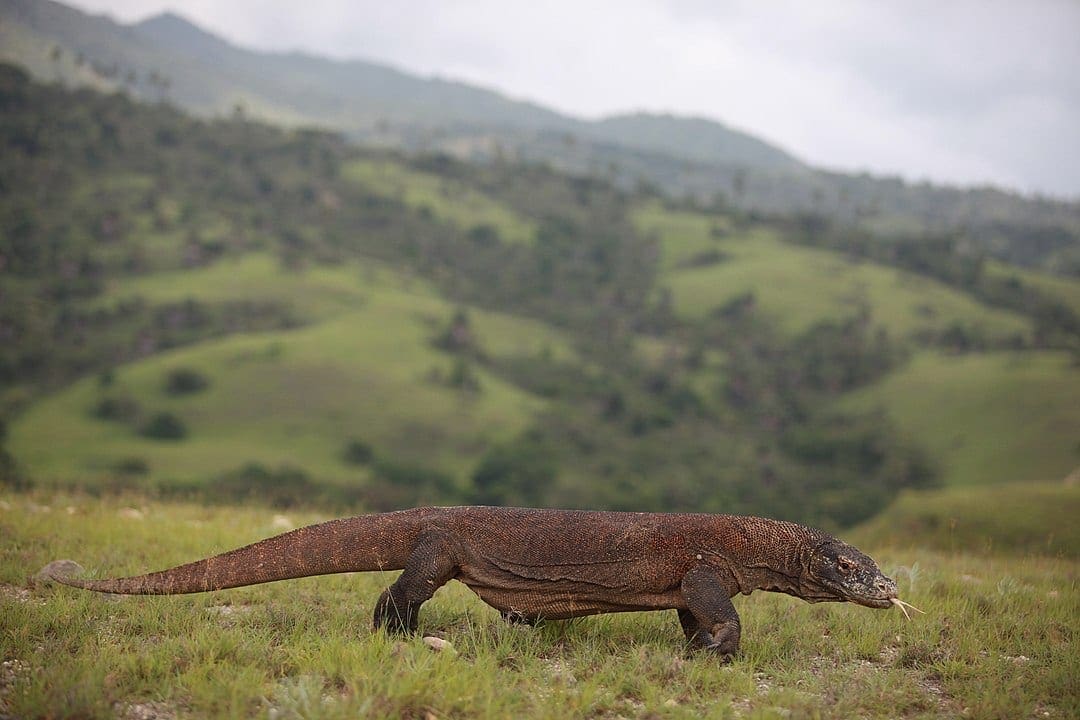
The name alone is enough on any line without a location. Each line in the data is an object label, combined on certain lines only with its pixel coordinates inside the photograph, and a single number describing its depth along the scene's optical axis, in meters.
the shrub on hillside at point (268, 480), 47.31
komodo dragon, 6.54
